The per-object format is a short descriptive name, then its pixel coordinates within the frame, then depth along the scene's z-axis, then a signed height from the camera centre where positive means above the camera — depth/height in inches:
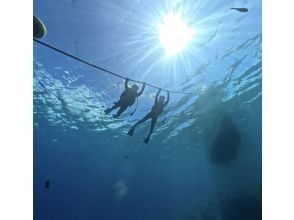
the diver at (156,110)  235.0 -0.9
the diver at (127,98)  198.9 +11.5
